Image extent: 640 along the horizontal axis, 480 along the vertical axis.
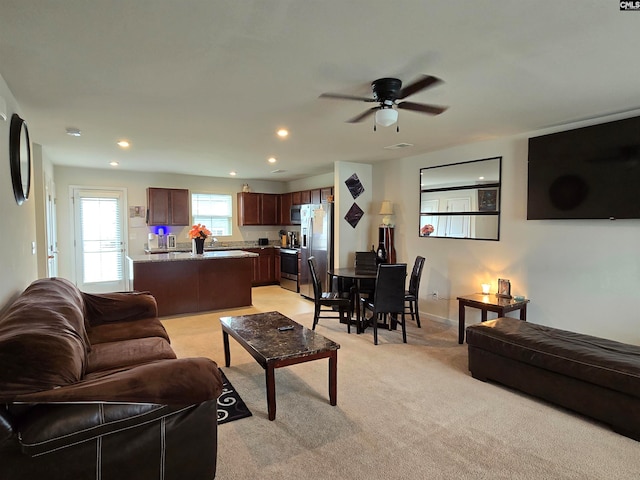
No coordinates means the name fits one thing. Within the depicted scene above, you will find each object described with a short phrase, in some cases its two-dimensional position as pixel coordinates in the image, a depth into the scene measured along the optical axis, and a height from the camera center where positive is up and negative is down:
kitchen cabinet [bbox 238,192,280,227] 8.16 +0.41
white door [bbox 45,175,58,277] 5.36 -0.05
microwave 7.81 +0.26
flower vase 5.85 -0.33
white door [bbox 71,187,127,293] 6.78 -0.25
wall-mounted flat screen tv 3.29 +0.55
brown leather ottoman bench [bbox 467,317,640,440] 2.35 -1.05
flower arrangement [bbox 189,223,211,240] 5.80 -0.10
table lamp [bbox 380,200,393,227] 5.76 +0.24
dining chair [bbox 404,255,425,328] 4.69 -0.79
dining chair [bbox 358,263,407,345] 4.07 -0.76
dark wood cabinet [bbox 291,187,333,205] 6.93 +0.64
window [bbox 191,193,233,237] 7.88 +0.34
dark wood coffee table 2.53 -0.91
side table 3.82 -0.85
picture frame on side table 4.20 -0.73
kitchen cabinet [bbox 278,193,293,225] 8.39 +0.42
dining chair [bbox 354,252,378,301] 4.86 -0.62
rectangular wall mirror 4.45 +0.37
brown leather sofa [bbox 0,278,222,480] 1.46 -0.82
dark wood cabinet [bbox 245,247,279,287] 7.96 -0.91
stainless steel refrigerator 6.23 -0.27
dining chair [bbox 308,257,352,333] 4.56 -0.95
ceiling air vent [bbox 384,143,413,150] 4.70 +1.09
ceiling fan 2.53 +0.97
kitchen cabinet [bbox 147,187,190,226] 7.11 +0.41
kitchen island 5.25 -0.83
